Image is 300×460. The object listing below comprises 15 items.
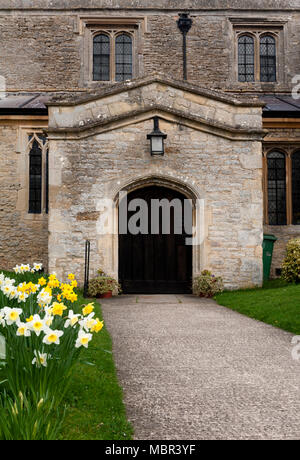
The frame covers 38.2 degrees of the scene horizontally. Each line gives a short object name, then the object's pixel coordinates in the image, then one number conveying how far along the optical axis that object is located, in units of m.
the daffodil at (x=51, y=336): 2.80
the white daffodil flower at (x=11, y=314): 2.97
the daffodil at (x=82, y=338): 2.88
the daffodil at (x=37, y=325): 2.81
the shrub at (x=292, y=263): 10.48
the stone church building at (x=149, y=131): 10.56
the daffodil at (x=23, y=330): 2.86
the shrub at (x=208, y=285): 10.25
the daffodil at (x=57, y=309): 3.17
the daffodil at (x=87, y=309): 3.23
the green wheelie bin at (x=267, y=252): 13.04
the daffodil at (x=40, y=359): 2.77
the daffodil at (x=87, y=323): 3.01
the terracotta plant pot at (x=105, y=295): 10.15
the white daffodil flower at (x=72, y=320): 3.18
